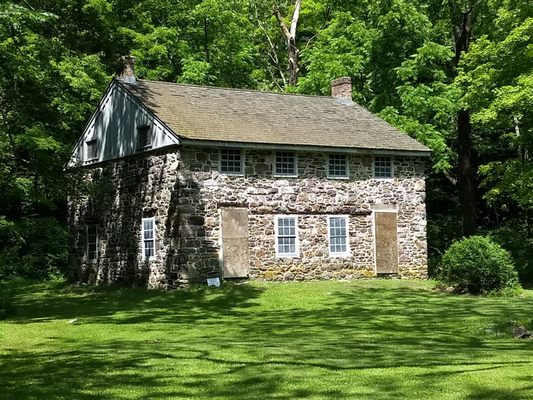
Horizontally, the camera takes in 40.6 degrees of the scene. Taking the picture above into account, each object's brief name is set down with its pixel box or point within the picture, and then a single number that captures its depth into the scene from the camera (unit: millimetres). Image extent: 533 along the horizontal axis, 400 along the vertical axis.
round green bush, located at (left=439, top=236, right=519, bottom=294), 20828
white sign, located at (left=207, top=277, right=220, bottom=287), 22780
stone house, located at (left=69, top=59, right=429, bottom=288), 23234
